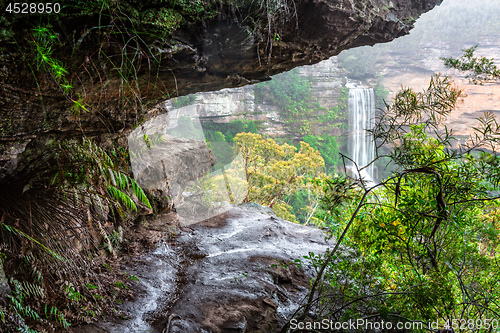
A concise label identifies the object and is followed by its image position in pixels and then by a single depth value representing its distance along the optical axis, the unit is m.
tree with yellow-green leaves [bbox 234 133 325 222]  9.62
